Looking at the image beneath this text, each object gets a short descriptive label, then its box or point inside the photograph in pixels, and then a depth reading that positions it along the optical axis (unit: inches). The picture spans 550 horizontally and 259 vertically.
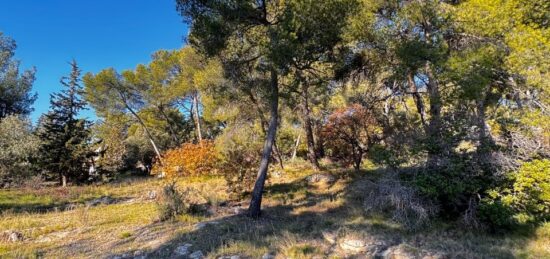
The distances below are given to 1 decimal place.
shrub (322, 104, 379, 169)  413.7
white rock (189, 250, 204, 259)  195.6
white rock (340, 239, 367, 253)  206.4
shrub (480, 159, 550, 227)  213.2
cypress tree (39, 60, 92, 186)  564.4
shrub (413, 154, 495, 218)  242.8
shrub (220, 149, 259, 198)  379.6
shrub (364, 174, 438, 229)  245.1
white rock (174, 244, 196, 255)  201.8
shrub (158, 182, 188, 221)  292.7
